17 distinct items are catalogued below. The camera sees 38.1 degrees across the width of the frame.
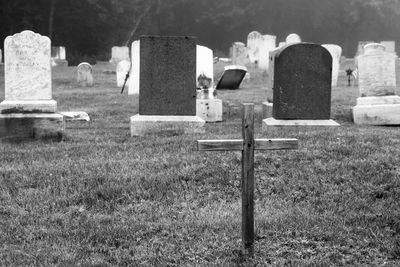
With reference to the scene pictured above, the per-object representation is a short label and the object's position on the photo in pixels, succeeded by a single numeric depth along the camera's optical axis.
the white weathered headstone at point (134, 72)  16.38
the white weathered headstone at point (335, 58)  20.45
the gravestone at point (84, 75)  23.09
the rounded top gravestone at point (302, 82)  10.22
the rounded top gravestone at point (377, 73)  11.92
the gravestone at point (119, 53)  39.66
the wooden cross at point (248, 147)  4.45
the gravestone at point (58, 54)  36.47
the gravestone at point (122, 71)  21.72
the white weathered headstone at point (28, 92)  9.52
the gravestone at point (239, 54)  28.78
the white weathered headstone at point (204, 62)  13.76
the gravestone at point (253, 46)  33.34
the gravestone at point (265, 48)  29.75
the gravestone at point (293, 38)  25.94
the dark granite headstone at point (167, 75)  9.91
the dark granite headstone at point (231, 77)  19.31
